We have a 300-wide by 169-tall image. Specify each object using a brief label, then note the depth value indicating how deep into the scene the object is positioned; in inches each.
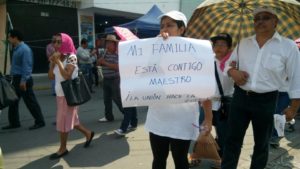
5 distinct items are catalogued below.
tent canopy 462.3
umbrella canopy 144.0
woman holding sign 114.6
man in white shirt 134.8
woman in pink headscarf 190.2
